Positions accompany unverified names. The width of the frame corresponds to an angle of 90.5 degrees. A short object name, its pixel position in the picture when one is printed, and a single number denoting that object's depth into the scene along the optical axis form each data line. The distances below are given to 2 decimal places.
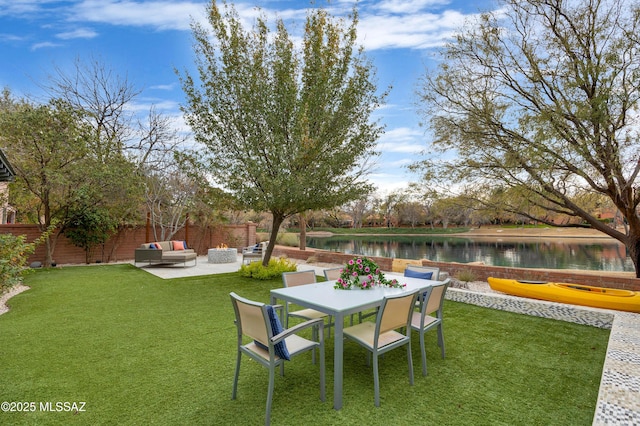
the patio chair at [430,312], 2.94
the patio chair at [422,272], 4.30
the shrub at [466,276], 7.48
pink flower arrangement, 3.40
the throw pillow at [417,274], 4.30
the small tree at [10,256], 4.64
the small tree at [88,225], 9.98
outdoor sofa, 9.63
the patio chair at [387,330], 2.45
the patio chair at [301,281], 3.42
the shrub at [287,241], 19.64
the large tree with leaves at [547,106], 6.50
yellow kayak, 4.72
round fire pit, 11.27
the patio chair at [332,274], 4.20
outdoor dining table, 2.41
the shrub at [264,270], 7.94
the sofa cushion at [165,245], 10.65
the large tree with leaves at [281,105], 7.11
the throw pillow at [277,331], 2.17
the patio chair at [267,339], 2.13
